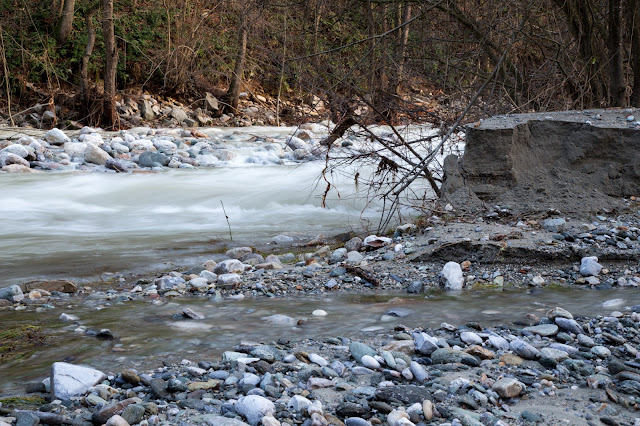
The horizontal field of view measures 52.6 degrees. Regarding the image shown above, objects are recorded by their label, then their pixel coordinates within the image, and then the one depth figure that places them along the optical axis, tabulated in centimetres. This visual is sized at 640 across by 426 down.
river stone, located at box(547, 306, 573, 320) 287
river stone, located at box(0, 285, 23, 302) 383
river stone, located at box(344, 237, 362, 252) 477
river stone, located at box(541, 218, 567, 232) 425
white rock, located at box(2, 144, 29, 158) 1023
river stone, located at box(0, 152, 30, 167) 990
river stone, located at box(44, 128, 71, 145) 1159
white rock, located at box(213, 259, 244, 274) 433
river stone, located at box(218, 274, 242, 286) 391
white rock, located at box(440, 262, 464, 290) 366
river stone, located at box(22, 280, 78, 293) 404
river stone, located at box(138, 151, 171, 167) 1051
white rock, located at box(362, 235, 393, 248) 461
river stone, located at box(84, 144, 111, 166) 1046
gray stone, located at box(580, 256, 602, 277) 370
